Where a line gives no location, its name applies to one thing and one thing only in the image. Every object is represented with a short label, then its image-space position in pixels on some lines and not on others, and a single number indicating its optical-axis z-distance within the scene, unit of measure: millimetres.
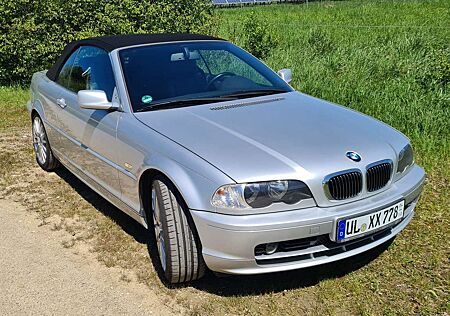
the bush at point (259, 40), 10555
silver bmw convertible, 2736
